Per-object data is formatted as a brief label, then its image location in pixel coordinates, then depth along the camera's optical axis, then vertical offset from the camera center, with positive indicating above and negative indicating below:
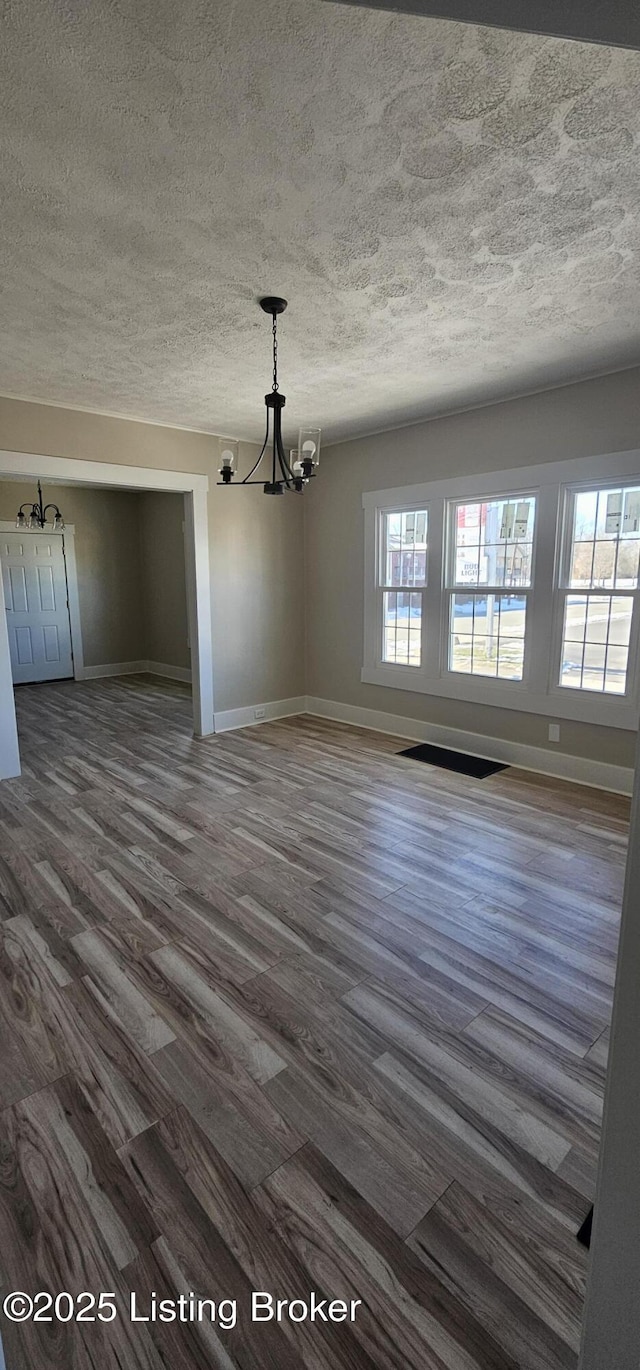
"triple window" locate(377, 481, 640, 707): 3.80 -0.08
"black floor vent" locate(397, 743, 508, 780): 4.35 -1.45
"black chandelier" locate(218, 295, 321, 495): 2.77 +0.62
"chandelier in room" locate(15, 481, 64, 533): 7.14 +0.79
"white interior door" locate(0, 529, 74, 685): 7.52 -0.33
